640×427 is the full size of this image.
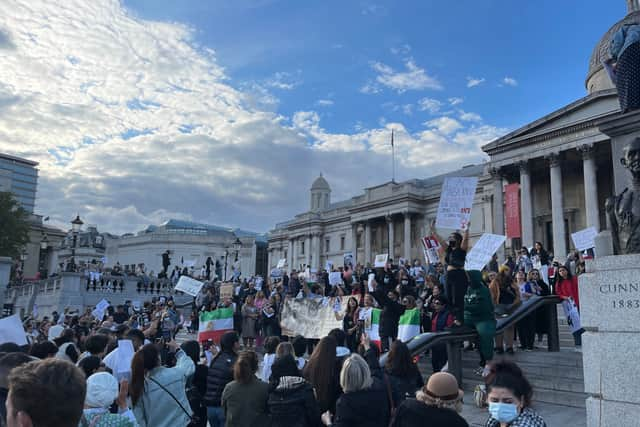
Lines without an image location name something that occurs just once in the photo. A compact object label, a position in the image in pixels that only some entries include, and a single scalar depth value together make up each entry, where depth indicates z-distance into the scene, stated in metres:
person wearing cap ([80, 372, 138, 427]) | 3.11
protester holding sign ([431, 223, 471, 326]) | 8.61
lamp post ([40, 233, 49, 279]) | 57.38
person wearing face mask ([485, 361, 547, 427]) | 3.26
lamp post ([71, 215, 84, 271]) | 24.40
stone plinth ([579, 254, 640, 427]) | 4.86
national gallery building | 29.88
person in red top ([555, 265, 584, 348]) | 11.57
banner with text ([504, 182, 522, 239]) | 31.69
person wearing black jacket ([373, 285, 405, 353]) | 10.24
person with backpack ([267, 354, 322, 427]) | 4.61
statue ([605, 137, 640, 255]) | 5.28
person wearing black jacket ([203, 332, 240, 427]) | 5.66
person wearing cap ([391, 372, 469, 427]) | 3.11
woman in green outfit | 8.06
